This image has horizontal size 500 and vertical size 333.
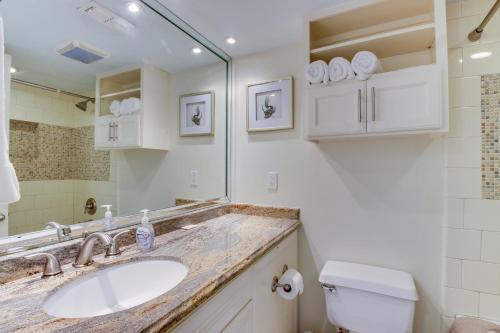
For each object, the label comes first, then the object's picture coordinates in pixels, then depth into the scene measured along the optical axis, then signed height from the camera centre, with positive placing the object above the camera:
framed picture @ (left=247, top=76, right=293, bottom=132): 1.73 +0.45
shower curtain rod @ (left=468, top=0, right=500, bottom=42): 1.08 +0.67
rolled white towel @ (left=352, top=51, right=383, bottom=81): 1.26 +0.53
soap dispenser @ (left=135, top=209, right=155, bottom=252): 1.10 -0.31
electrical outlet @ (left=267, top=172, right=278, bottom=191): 1.78 -0.10
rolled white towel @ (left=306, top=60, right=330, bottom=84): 1.36 +0.53
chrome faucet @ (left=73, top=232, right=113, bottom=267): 0.92 -0.30
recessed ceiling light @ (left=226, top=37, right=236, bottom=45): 1.66 +0.86
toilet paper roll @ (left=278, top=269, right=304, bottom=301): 1.28 -0.60
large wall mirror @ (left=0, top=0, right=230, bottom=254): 0.95 +0.27
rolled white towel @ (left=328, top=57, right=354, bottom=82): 1.32 +0.52
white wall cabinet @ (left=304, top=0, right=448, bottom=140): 1.16 +0.45
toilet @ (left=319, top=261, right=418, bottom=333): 1.22 -0.67
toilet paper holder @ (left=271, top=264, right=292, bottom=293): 1.28 -0.61
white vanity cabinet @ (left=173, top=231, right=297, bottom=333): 0.79 -0.53
